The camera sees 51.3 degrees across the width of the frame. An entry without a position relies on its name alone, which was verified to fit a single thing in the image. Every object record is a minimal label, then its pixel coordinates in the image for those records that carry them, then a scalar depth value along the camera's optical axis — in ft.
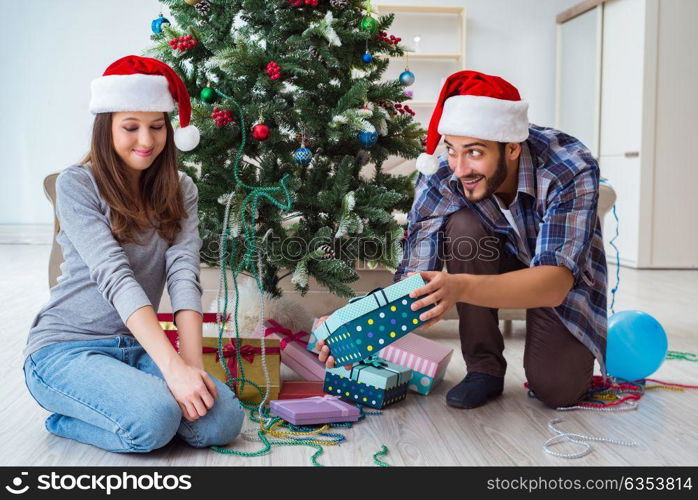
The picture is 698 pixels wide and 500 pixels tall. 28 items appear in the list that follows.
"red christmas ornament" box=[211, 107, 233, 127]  6.52
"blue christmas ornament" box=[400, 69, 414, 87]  7.27
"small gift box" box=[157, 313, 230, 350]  6.21
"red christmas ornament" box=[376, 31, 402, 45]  7.13
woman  4.65
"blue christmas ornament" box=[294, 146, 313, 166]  6.65
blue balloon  6.51
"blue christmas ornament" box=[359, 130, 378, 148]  6.78
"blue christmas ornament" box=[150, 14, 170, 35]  7.21
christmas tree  6.67
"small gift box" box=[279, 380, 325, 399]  6.07
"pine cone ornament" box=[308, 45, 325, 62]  6.91
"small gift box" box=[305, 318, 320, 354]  6.56
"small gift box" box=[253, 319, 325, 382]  6.58
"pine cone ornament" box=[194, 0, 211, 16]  6.98
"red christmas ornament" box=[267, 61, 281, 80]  6.64
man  5.09
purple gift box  5.27
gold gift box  5.91
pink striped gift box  6.33
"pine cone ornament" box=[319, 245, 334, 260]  6.76
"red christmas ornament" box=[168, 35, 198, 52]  6.71
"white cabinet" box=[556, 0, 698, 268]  14.87
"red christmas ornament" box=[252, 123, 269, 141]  6.59
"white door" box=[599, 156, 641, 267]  15.31
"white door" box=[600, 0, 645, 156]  15.23
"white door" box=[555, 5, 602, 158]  17.31
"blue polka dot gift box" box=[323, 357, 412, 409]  5.83
